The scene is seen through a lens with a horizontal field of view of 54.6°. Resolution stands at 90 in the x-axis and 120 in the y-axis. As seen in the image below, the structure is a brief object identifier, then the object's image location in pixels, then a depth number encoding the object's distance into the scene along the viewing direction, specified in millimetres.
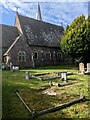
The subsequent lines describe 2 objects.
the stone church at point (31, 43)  14521
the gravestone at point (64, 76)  6439
